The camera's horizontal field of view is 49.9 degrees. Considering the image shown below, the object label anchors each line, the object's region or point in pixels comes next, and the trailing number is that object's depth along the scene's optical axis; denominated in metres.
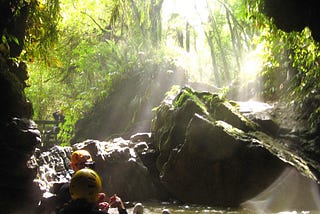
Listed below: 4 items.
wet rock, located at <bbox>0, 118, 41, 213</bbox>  5.10
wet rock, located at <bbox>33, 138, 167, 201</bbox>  8.80
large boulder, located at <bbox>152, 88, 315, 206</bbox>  7.55
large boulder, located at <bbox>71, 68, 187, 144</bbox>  16.22
